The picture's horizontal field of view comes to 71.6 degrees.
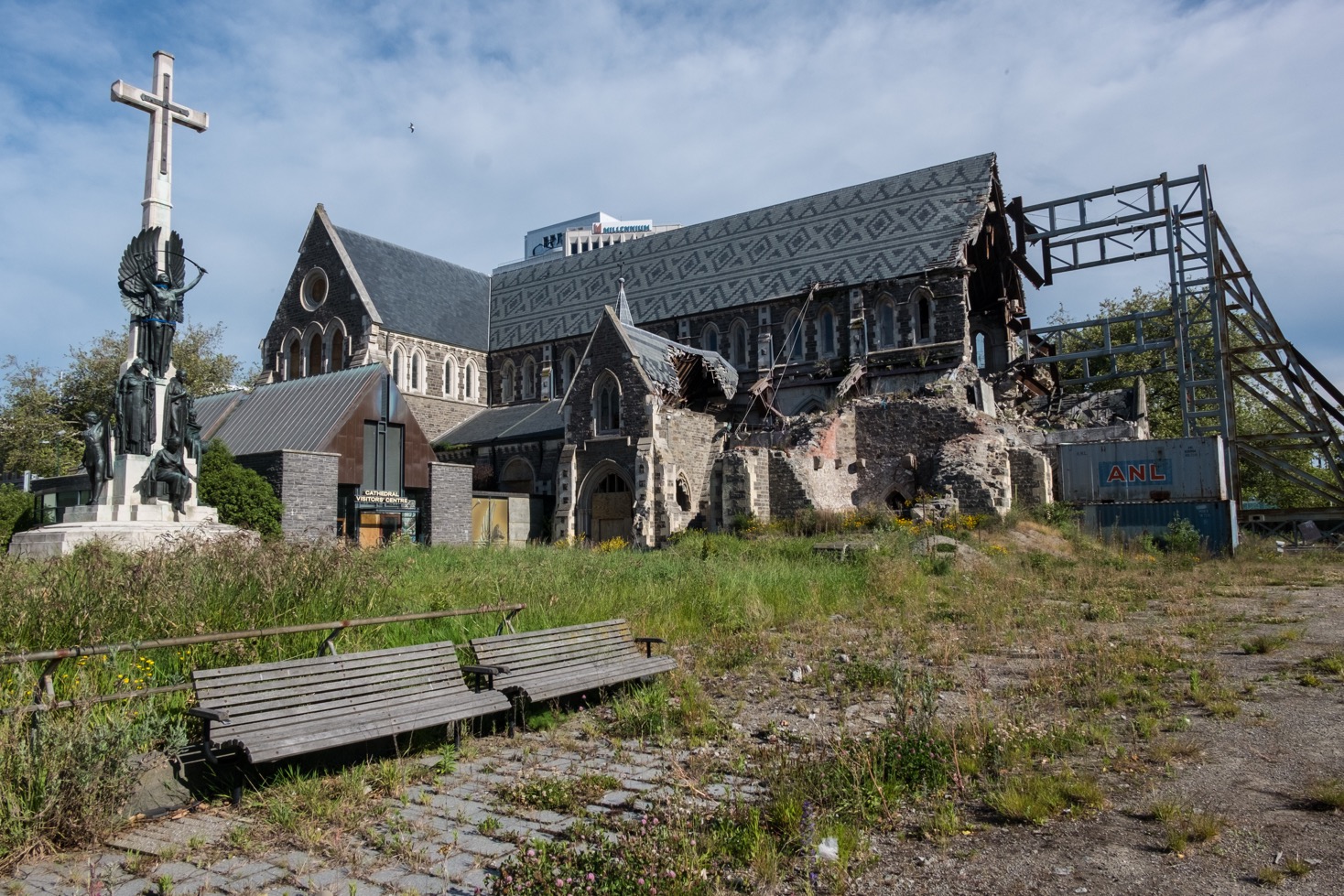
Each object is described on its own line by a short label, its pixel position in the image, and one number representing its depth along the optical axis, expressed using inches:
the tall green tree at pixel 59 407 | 1647.4
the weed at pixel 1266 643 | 355.6
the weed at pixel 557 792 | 209.9
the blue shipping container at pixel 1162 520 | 810.2
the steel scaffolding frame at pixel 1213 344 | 1029.2
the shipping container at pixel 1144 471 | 827.4
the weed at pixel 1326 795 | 187.8
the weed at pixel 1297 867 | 157.9
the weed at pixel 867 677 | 327.8
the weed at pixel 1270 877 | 154.6
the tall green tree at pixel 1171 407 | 1588.3
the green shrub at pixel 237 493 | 773.9
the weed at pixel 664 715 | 271.7
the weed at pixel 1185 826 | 171.8
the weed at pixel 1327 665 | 312.7
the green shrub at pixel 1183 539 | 772.0
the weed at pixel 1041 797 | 190.7
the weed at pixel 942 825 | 184.7
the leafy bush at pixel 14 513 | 868.0
